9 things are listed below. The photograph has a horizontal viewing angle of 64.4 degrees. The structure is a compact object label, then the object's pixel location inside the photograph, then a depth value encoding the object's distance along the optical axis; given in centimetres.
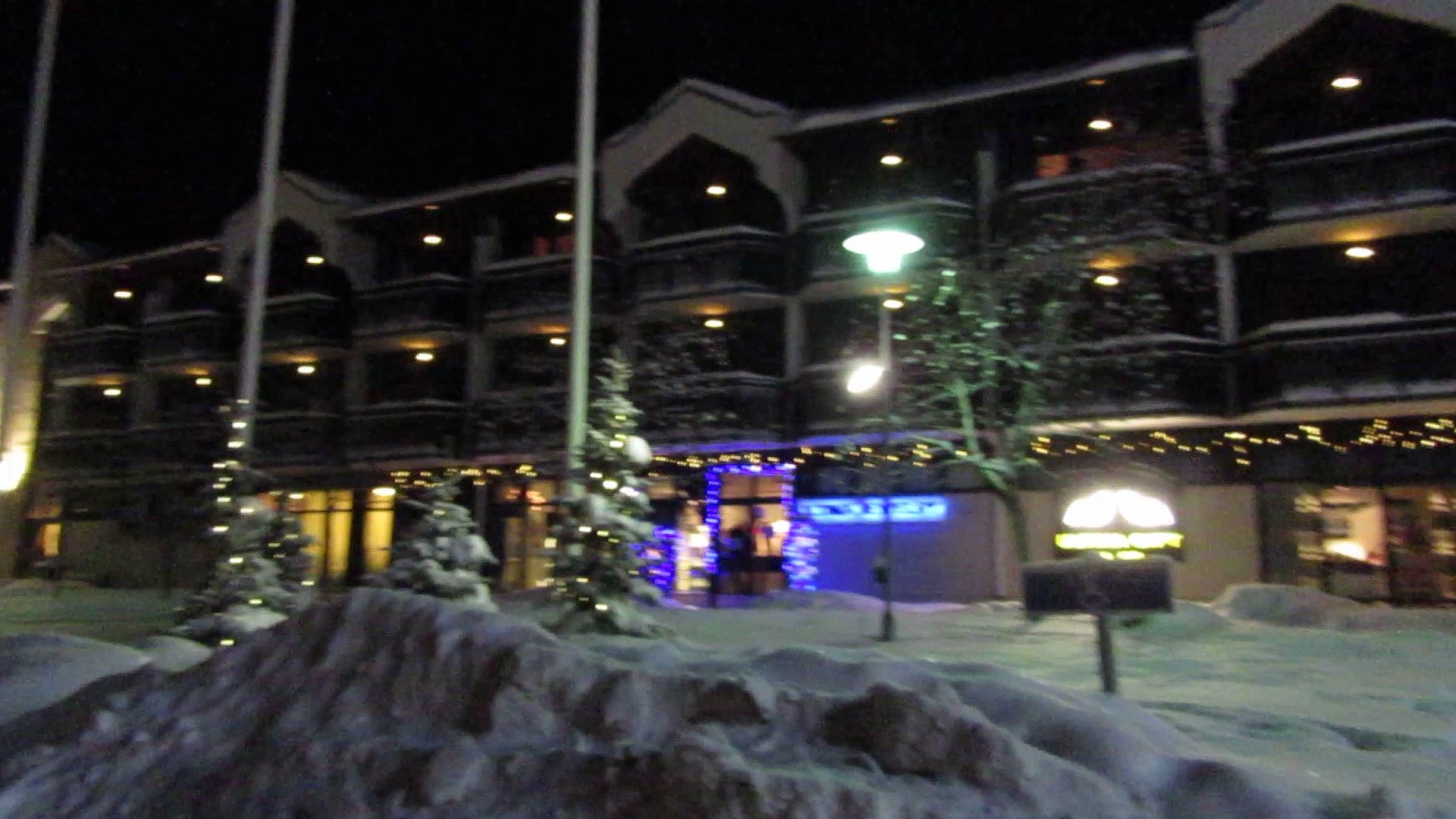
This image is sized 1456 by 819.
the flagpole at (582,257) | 1339
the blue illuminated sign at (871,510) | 2442
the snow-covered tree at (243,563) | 1329
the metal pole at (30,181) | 1883
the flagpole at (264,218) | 1525
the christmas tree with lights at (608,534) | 1234
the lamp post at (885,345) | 1296
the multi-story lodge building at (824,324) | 2064
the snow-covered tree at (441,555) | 1310
